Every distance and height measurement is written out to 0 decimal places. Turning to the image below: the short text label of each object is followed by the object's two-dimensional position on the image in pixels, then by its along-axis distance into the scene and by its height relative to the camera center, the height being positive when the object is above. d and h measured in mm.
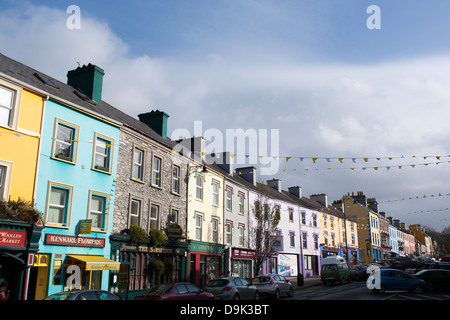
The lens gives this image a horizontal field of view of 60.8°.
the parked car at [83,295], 10953 -1400
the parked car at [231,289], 18406 -1961
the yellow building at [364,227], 66125 +3778
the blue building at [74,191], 17391 +2684
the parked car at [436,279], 24312 -1778
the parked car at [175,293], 14742 -1759
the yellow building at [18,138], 16028 +4574
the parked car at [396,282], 22609 -1857
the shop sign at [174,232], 24598 +998
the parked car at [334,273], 32656 -1976
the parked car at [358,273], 37250 -2244
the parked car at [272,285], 22562 -2150
